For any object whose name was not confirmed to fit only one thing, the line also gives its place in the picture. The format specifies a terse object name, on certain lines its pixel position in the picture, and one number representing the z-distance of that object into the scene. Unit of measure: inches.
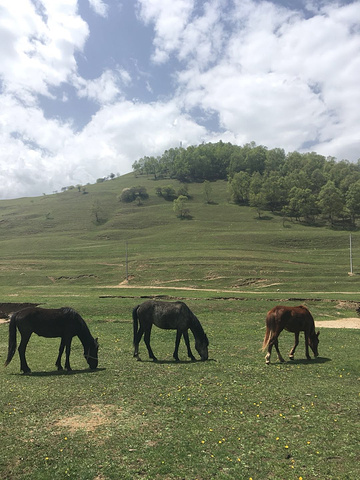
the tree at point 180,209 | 5068.9
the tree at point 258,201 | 5049.2
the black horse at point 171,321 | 576.7
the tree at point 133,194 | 6379.9
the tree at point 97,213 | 5308.6
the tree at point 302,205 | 4589.8
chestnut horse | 562.3
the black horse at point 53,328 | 518.0
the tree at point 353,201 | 4200.3
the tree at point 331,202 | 4293.8
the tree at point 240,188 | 5674.2
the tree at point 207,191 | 5940.0
